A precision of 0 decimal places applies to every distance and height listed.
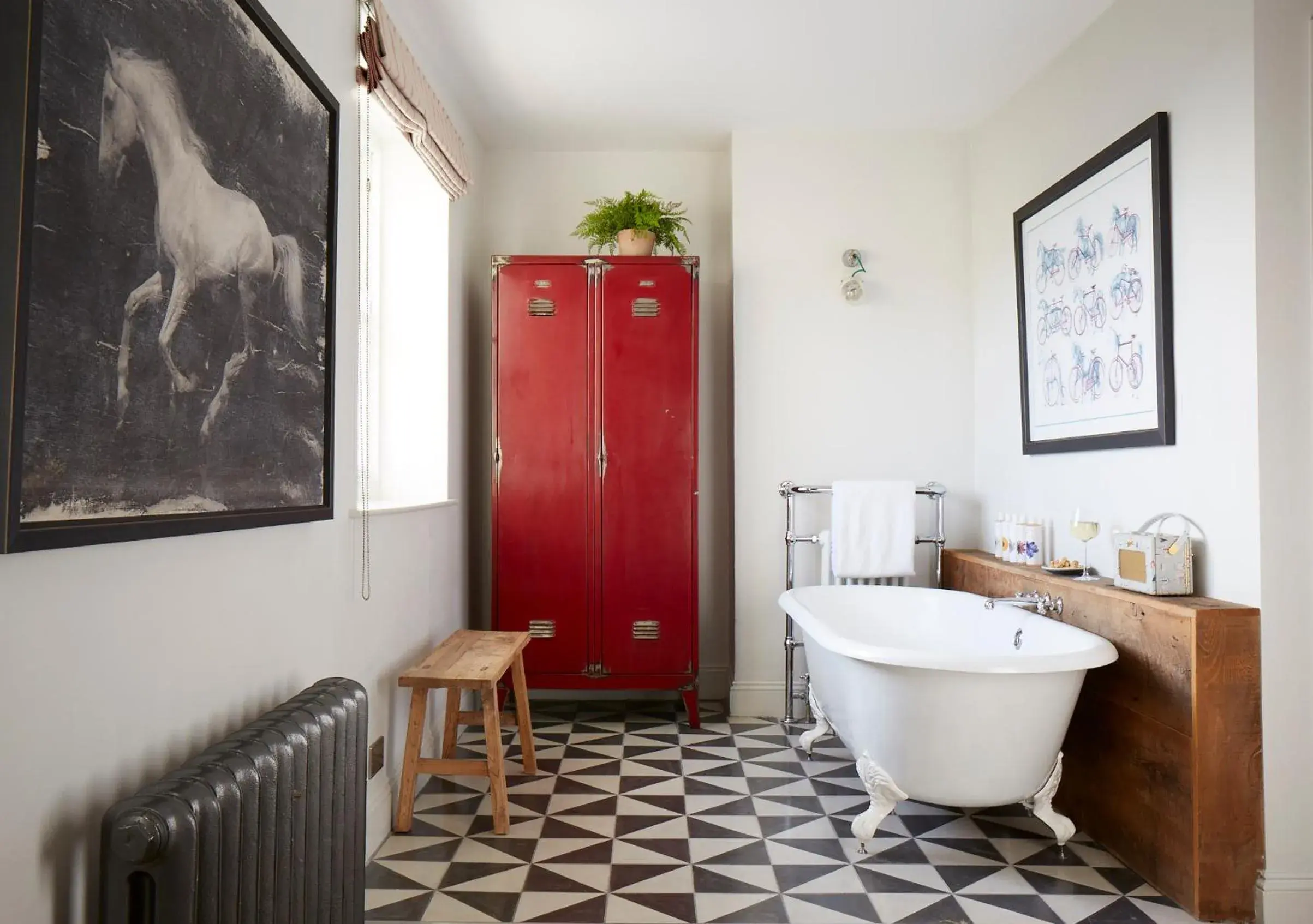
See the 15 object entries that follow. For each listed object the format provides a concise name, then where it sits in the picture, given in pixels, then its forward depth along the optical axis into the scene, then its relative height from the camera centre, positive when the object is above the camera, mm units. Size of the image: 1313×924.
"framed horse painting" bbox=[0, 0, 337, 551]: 1134 +344
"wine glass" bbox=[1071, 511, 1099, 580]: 2895 -155
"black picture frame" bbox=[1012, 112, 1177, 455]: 2611 +643
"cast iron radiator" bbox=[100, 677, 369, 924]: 1212 -574
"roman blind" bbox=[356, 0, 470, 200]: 2539 +1263
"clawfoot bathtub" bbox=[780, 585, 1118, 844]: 2375 -668
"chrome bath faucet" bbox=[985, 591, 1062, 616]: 2965 -416
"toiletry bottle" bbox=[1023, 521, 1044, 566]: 3414 -242
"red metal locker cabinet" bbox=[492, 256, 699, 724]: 3982 +124
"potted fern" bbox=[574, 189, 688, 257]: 4066 +1221
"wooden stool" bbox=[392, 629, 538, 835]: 2730 -724
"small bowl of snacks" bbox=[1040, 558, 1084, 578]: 3066 -300
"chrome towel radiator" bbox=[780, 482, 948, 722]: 4016 -268
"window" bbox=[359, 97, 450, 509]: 3277 +621
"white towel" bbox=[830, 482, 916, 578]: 3924 -213
